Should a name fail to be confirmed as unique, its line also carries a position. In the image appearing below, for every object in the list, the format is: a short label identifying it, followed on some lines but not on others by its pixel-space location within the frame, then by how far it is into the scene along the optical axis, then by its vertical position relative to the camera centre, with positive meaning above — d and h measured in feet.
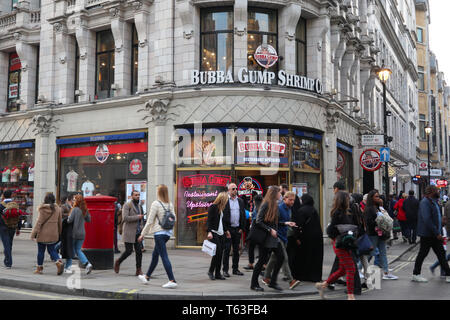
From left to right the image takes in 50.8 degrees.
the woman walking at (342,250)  26.50 -3.12
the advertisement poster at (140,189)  57.78 +0.75
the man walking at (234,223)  34.88 -2.17
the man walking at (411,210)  60.39 -1.98
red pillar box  36.96 -2.88
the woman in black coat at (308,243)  30.12 -3.09
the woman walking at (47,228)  35.47 -2.49
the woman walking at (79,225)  35.17 -2.24
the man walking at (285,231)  30.37 -2.34
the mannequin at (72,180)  66.69 +2.12
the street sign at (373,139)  60.39 +7.08
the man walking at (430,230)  33.14 -2.54
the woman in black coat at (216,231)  33.42 -2.54
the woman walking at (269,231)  28.94 -2.21
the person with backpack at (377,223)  33.19 -2.02
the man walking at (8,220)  39.14 -2.11
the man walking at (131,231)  34.30 -2.63
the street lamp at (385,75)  61.16 +15.54
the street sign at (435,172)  136.34 +6.37
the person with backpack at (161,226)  29.84 -1.98
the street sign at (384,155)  58.85 +4.95
